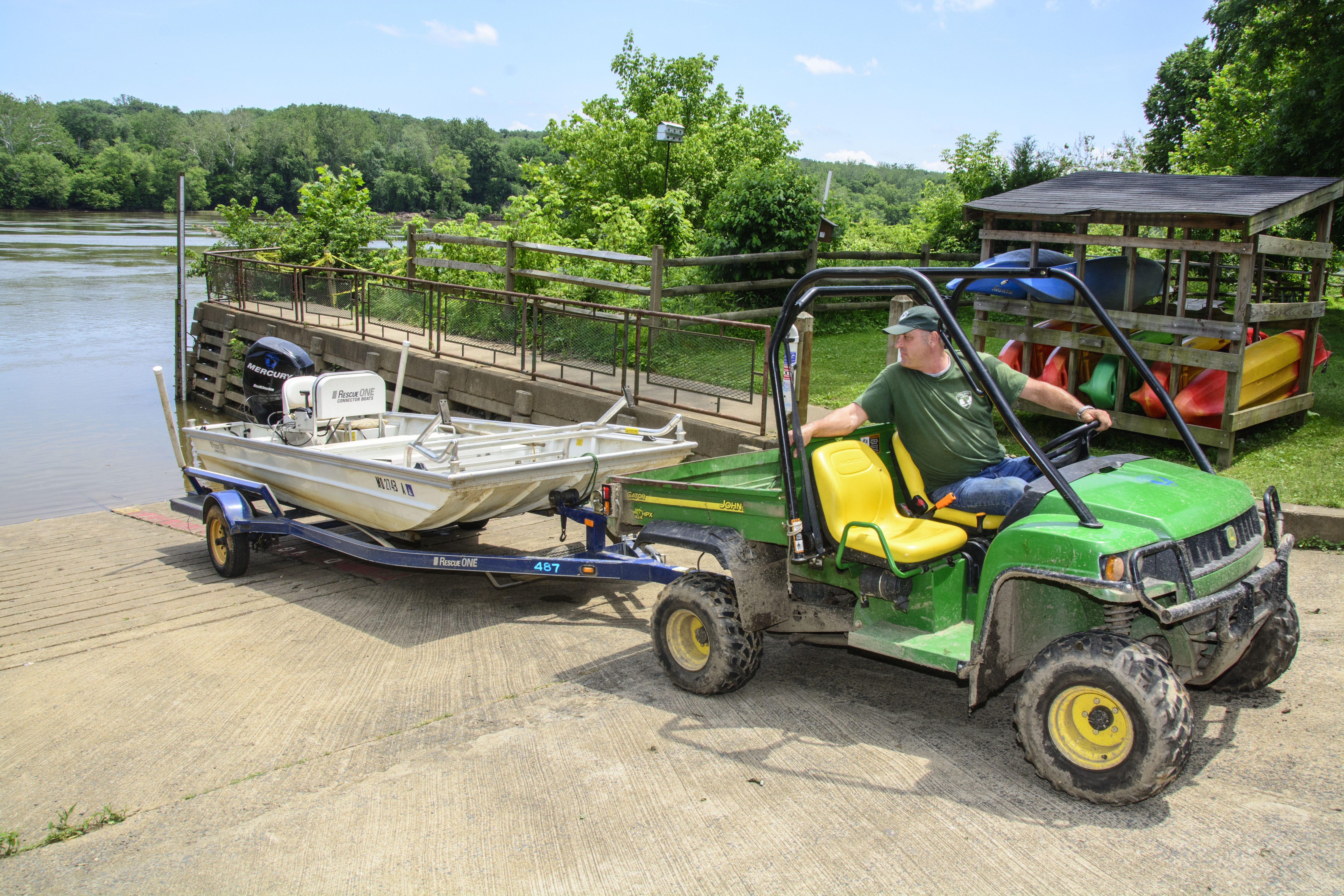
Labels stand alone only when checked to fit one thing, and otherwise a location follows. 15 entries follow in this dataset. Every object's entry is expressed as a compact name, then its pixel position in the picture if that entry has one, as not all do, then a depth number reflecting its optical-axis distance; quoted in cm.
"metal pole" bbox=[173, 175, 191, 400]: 1344
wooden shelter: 843
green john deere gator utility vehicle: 383
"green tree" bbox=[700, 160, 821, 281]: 1680
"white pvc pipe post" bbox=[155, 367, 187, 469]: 865
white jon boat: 677
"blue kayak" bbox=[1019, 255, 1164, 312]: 1008
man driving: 492
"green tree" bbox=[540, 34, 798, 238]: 2764
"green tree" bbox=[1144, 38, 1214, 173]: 3566
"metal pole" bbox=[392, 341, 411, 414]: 956
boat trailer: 644
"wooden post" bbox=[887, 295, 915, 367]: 884
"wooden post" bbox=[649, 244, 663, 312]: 1349
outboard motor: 1038
